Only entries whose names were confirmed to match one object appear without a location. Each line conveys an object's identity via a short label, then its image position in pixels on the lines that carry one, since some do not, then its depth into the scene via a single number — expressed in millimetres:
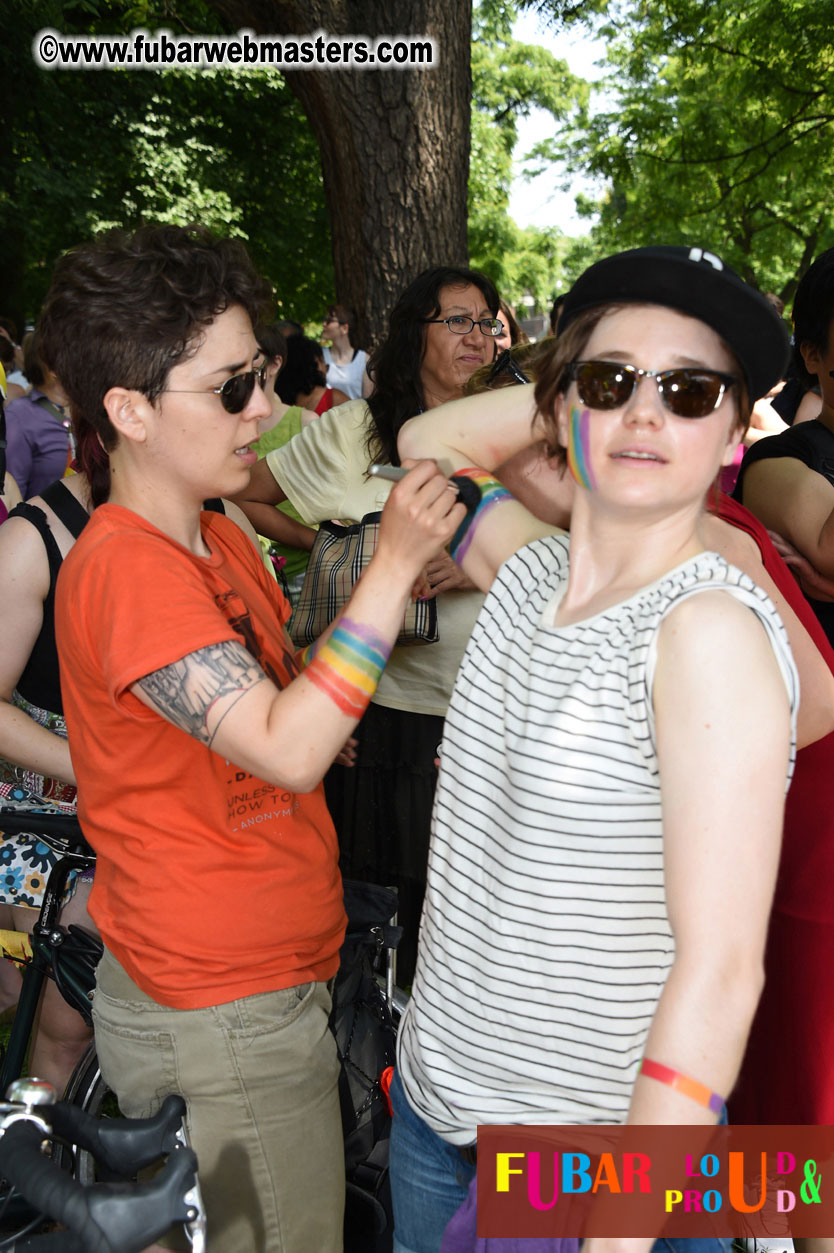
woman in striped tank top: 1128
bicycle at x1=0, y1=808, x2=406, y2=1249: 2143
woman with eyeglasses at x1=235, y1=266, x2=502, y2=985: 3158
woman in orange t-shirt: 1616
